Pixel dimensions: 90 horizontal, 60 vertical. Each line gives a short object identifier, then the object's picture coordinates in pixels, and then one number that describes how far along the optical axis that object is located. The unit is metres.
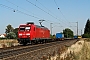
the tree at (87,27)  139.50
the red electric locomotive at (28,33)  35.44
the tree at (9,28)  176.44
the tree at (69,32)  190.55
